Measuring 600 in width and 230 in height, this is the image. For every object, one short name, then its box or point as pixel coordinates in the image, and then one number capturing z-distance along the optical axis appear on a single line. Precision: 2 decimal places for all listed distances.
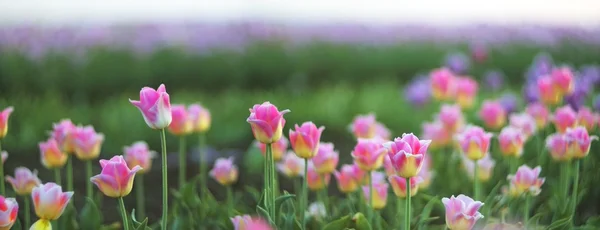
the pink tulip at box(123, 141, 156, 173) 3.10
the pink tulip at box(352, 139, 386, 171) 2.88
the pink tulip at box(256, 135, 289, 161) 3.04
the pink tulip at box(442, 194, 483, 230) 2.66
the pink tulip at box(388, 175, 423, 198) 2.82
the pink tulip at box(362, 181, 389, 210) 2.93
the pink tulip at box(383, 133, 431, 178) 2.64
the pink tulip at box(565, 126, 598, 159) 2.95
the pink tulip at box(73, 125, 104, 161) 3.00
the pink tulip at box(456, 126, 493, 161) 2.93
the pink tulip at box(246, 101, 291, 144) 2.69
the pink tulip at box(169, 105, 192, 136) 3.07
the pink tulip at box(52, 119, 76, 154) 2.99
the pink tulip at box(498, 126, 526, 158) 3.05
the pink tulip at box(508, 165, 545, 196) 2.92
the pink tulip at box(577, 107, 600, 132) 3.26
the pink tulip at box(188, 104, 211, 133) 3.16
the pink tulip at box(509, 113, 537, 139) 3.35
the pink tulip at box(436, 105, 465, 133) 3.47
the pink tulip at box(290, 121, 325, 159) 2.78
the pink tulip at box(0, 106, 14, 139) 2.88
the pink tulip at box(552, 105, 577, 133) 3.15
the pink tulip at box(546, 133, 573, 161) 2.99
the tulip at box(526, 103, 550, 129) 3.50
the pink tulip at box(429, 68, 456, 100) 3.84
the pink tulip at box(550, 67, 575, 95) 3.32
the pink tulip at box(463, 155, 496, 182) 3.24
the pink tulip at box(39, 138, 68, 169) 3.02
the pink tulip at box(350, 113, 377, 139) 3.18
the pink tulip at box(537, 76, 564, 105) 3.35
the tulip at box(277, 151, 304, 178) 3.11
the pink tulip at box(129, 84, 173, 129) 2.67
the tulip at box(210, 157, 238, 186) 3.08
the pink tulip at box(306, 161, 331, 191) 3.09
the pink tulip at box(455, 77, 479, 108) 3.89
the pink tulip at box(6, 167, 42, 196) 2.95
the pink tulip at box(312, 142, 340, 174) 2.99
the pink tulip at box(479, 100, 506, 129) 3.56
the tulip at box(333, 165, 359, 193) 3.01
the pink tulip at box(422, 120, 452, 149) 3.51
